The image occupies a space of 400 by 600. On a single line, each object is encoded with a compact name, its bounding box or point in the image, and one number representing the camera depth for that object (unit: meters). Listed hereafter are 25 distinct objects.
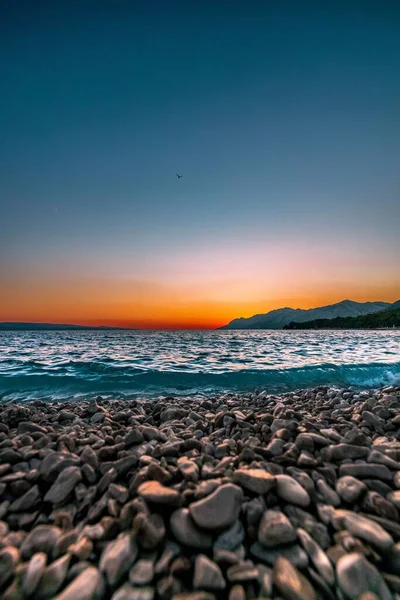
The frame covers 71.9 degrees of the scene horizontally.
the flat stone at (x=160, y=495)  0.34
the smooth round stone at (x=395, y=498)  0.35
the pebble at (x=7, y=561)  0.28
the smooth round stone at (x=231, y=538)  0.30
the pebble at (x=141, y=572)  0.27
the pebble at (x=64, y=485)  0.39
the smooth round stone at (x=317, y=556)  0.27
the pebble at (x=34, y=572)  0.27
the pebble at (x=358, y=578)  0.25
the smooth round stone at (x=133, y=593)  0.25
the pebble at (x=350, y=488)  0.37
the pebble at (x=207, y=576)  0.26
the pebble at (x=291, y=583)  0.25
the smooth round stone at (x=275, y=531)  0.30
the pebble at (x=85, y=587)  0.25
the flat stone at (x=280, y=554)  0.28
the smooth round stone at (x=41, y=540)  0.31
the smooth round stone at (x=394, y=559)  0.28
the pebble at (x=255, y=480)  0.37
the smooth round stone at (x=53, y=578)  0.26
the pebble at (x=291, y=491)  0.36
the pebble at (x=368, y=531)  0.29
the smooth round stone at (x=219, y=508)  0.32
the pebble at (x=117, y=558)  0.27
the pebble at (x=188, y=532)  0.30
